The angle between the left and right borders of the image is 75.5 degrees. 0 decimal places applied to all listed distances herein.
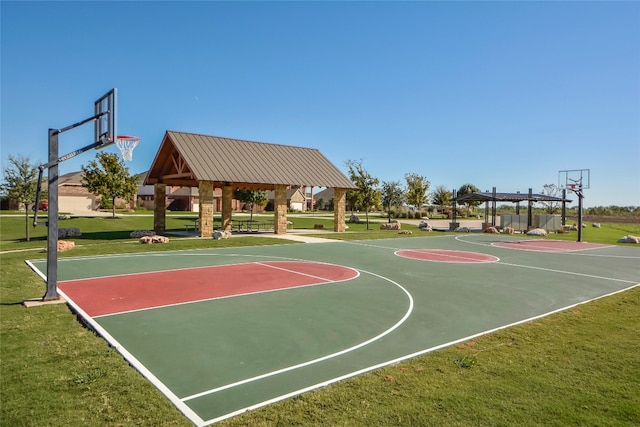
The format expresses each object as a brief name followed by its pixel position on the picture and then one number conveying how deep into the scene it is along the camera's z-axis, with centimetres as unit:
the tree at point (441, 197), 7600
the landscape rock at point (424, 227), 3742
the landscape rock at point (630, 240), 2747
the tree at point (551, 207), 5794
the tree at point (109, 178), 3966
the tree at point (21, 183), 2312
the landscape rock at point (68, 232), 2354
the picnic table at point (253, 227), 3100
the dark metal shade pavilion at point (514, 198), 3688
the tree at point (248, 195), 4094
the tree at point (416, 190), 4894
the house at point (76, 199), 5588
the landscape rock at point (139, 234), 2405
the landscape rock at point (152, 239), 2053
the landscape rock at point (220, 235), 2370
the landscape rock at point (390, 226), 3716
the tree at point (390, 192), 4359
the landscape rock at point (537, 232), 3347
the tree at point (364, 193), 3616
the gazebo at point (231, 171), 2438
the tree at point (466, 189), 9437
